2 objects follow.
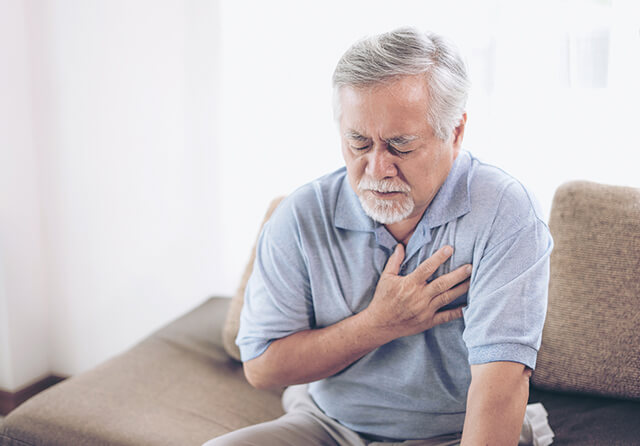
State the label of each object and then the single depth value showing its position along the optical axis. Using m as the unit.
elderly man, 0.92
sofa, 1.25
